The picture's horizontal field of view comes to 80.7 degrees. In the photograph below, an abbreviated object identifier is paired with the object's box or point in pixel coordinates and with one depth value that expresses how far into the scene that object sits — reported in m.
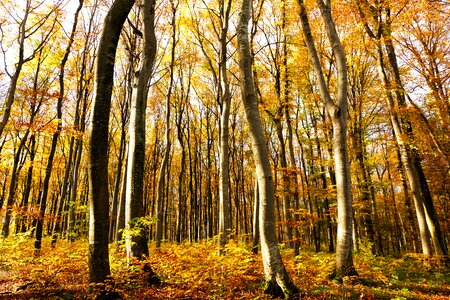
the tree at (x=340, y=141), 6.76
